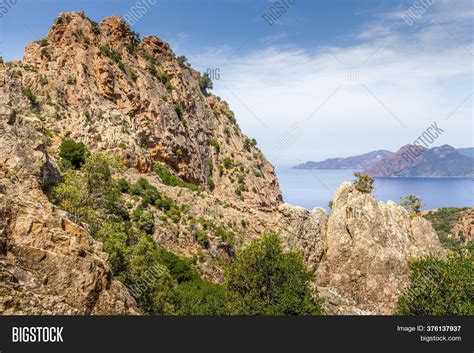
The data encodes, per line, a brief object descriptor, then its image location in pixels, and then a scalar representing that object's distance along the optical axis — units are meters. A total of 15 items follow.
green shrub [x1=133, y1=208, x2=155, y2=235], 42.91
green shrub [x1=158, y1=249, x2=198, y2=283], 38.03
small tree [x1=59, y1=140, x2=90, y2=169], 47.30
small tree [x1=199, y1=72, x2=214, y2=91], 95.58
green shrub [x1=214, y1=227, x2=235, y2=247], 49.19
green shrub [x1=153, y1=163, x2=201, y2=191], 61.53
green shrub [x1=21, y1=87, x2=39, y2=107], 51.54
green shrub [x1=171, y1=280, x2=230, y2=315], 27.34
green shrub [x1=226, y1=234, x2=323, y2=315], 26.50
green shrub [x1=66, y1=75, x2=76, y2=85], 59.47
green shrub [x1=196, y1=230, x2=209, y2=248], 46.81
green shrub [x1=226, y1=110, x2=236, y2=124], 98.31
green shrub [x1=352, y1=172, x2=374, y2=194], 69.50
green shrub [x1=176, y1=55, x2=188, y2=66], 90.49
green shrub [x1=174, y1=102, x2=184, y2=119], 78.10
